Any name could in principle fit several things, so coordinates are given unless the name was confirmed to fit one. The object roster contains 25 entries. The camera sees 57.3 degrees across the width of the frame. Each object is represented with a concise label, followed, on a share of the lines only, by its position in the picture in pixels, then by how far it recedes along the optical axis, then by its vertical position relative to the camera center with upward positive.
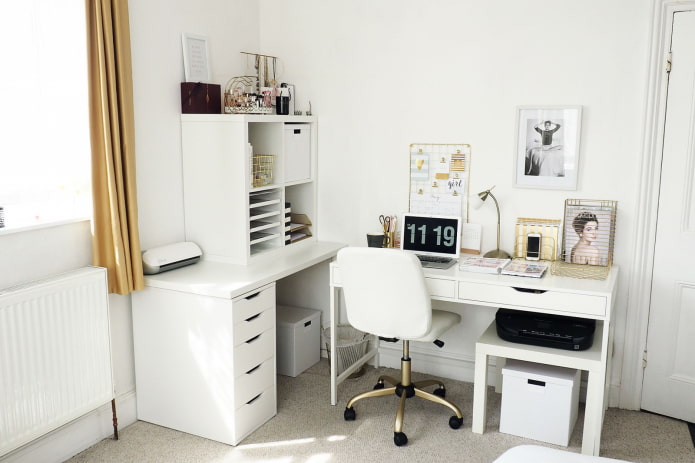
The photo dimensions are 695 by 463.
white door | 2.91 -0.57
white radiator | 2.37 -0.86
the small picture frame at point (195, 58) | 3.21 +0.40
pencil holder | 3.53 -0.56
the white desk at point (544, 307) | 2.69 -0.73
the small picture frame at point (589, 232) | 3.12 -0.46
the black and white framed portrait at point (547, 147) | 3.15 -0.05
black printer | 2.80 -0.86
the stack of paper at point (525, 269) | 2.88 -0.61
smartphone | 3.22 -0.54
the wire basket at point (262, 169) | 3.32 -0.17
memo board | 3.44 -0.22
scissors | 3.57 -0.48
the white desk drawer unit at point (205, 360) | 2.81 -1.01
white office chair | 2.76 -0.71
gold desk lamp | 3.30 -0.37
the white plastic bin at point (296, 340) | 3.62 -1.17
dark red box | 3.18 +0.20
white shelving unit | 3.13 -0.22
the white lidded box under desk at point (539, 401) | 2.84 -1.19
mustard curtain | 2.64 -0.04
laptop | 3.30 -0.52
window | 2.49 +0.09
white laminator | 2.97 -0.57
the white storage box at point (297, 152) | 3.49 -0.09
